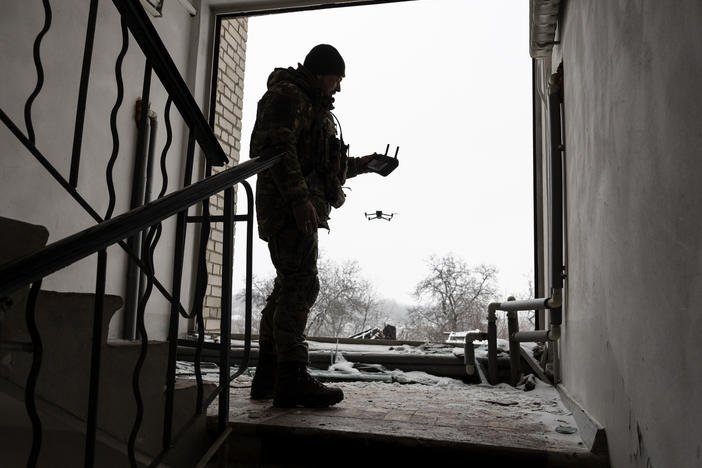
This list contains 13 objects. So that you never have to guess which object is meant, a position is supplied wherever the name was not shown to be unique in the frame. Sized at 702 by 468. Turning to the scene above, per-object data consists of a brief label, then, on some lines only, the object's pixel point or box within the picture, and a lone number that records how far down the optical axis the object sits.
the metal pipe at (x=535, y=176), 3.85
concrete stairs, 1.45
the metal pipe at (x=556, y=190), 2.48
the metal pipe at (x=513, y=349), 3.27
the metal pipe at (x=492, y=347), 3.35
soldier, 2.22
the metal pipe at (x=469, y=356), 3.32
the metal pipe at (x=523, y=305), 2.65
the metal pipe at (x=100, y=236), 0.87
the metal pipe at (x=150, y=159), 3.72
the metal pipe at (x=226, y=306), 1.81
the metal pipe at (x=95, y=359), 1.16
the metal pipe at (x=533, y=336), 2.82
